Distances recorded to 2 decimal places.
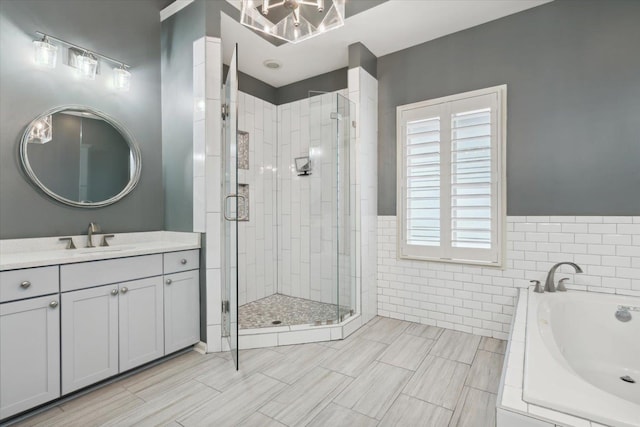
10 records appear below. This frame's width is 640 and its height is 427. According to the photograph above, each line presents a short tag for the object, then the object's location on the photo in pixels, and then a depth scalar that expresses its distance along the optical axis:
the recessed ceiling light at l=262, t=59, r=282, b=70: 3.53
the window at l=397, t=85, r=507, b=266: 2.73
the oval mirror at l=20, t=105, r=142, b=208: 2.20
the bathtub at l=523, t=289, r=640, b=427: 1.15
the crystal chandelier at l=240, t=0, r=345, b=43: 1.62
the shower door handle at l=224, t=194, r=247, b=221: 2.18
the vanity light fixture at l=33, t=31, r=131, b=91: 2.14
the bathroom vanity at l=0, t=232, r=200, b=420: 1.65
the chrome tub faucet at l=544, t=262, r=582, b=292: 2.33
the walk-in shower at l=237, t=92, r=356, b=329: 3.04
